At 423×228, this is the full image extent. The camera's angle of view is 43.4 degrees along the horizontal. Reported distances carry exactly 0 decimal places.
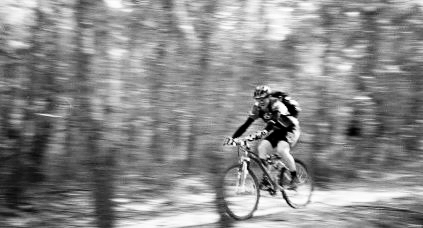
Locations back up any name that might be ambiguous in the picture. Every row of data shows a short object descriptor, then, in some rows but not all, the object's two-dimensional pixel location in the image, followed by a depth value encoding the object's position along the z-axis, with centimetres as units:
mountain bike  754
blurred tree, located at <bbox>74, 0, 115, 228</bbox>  644
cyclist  755
